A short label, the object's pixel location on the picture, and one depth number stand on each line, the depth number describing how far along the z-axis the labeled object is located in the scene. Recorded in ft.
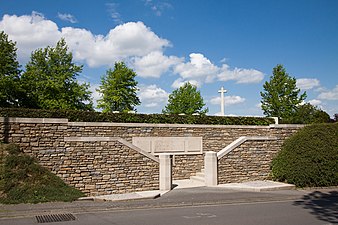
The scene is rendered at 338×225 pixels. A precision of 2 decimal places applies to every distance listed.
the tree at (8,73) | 79.72
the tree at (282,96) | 110.42
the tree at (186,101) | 127.38
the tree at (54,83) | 89.25
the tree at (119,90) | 102.78
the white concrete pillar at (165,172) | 43.88
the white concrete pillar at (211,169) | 47.78
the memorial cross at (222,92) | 78.02
